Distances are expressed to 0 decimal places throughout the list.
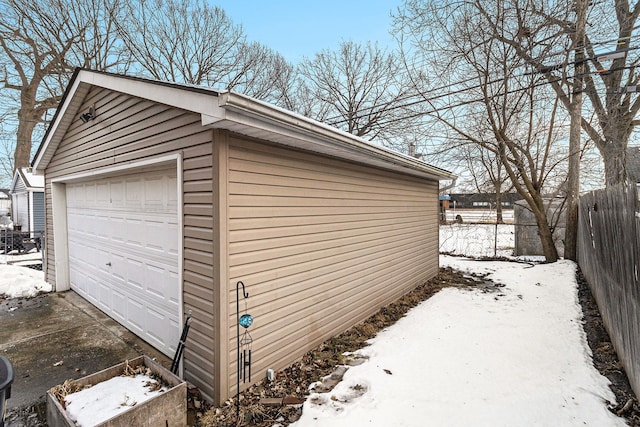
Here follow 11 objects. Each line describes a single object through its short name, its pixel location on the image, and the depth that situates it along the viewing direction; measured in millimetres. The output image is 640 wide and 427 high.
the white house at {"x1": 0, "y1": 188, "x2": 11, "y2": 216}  26664
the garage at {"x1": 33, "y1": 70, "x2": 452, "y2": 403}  2607
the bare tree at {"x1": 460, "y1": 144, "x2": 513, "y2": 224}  11922
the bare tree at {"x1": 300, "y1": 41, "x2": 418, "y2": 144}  15891
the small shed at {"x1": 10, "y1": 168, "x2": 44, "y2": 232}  12533
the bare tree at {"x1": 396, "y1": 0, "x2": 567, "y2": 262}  7977
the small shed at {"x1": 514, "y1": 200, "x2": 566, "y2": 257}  10211
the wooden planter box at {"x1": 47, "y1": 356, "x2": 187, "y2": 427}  2018
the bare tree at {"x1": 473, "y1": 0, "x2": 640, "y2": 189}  7258
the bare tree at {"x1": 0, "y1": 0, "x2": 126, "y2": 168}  11719
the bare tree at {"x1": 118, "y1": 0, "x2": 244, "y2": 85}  13336
